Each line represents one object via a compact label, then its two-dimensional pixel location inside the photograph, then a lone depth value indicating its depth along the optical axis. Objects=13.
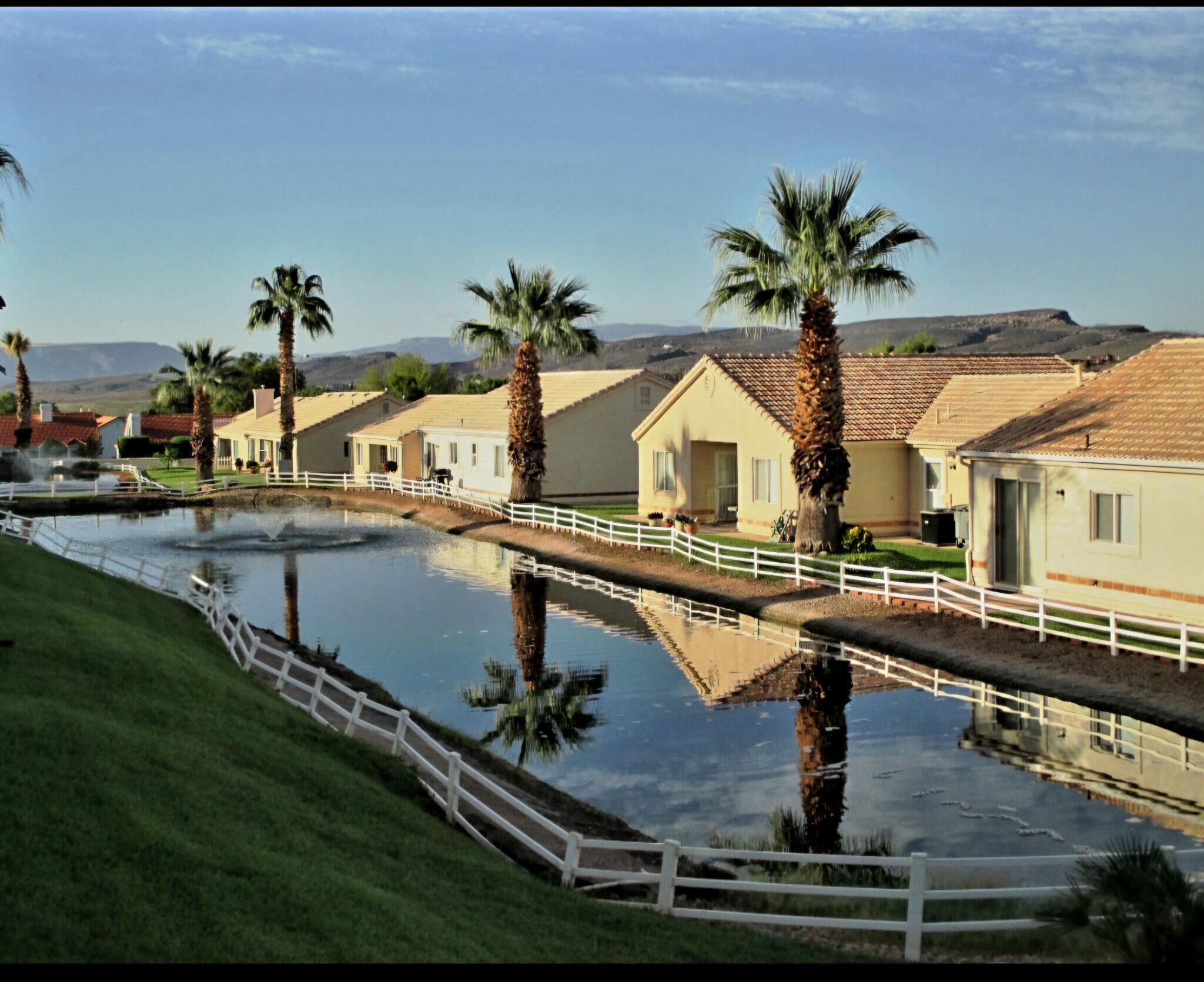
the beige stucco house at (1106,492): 23.70
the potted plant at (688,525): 41.50
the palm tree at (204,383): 73.38
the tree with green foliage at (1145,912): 8.27
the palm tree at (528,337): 52.00
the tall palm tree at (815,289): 33.06
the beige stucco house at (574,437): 56.69
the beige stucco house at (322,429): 78.56
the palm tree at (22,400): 80.62
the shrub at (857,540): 34.44
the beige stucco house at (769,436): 38.78
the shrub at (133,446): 95.19
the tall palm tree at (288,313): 73.38
